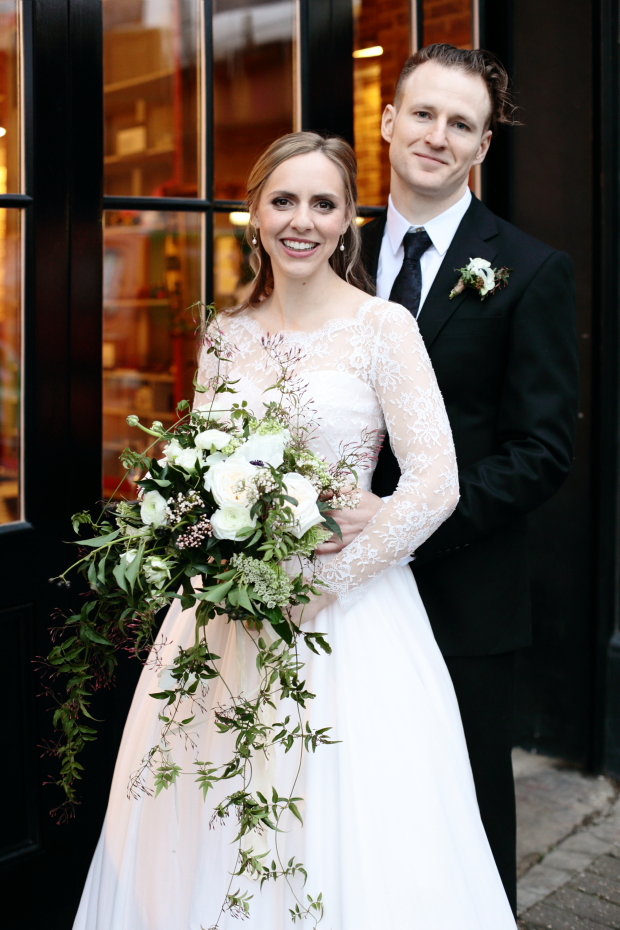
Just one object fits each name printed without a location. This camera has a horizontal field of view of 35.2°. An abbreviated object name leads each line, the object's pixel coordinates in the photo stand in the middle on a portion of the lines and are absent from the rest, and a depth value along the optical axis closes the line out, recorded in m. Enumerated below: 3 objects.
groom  2.40
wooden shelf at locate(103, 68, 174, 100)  2.77
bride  2.04
